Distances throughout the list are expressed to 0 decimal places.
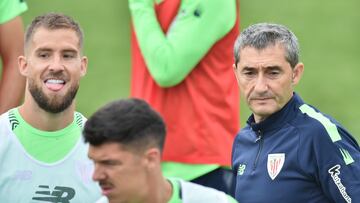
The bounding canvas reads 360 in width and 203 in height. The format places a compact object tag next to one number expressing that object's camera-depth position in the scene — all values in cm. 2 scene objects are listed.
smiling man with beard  1087
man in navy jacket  1053
